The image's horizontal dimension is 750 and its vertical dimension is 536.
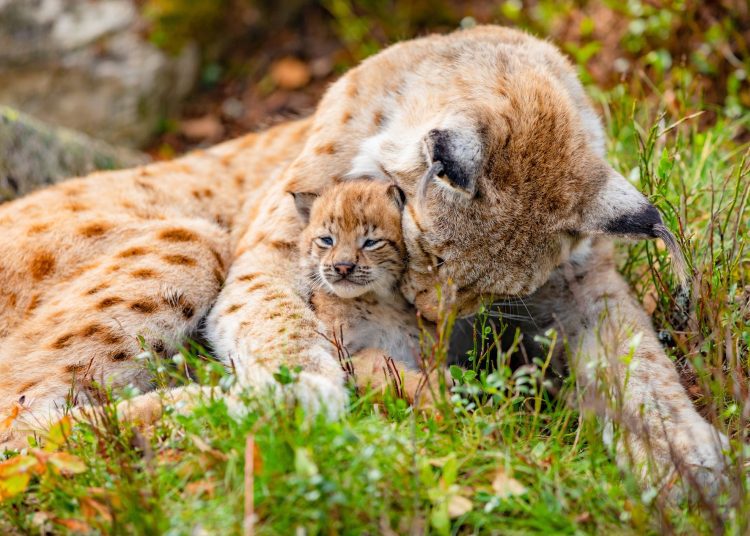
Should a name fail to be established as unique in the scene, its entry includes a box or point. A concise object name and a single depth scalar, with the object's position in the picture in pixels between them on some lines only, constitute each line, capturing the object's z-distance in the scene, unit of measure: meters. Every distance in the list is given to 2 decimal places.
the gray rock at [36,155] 11.47
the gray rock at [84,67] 16.22
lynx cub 7.47
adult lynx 7.04
